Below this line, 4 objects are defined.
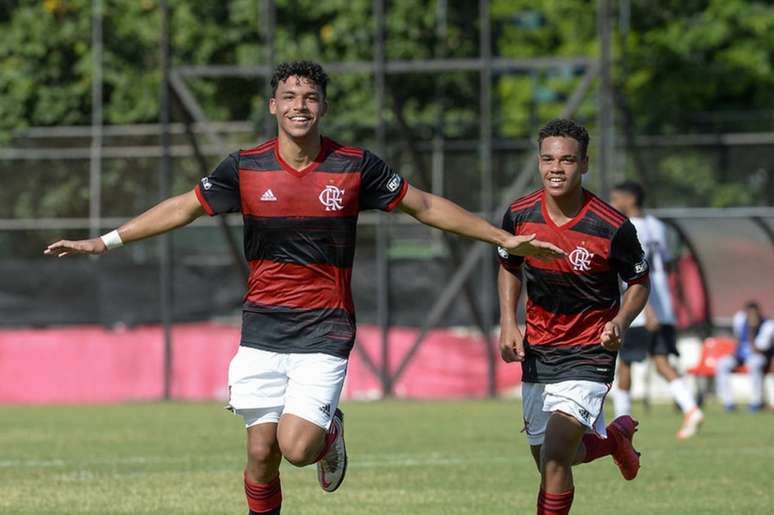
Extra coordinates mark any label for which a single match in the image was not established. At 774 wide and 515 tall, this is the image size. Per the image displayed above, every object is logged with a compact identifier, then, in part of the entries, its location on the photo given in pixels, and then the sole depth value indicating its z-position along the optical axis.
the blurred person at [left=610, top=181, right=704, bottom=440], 30.09
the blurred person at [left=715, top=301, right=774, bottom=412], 45.72
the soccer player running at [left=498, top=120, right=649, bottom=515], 16.62
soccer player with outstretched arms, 16.36
